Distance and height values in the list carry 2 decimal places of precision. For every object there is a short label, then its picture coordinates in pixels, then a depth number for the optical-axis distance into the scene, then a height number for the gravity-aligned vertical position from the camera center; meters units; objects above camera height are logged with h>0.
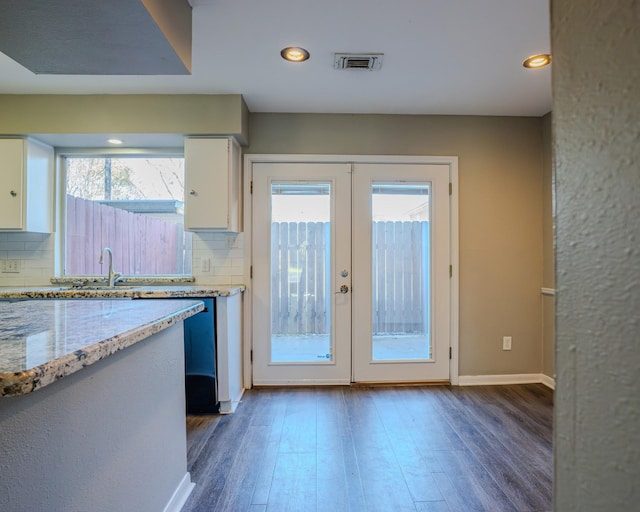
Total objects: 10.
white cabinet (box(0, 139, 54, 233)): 2.67 +0.55
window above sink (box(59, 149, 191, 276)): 3.04 +0.38
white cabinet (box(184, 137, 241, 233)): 2.68 +0.57
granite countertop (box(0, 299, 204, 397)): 0.68 -0.21
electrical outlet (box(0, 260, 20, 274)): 2.91 -0.10
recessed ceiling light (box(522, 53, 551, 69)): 2.21 +1.28
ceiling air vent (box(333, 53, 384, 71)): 2.18 +1.26
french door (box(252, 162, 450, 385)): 3.02 -0.13
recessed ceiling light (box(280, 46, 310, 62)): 2.13 +1.27
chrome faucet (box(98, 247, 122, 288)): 2.80 -0.15
